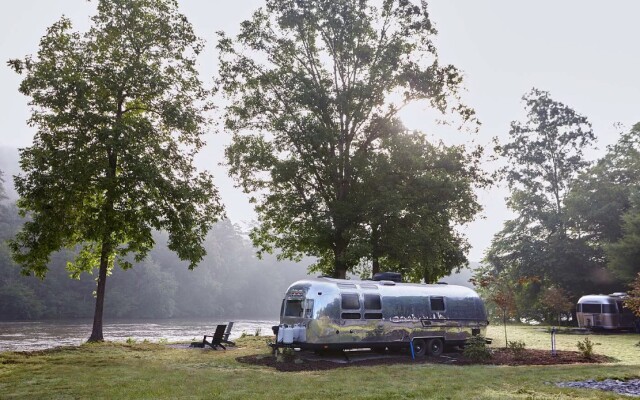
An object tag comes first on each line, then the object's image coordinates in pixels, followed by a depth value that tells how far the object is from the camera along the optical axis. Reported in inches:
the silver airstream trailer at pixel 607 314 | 1392.7
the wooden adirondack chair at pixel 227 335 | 890.1
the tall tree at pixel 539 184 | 1957.4
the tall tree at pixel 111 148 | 870.4
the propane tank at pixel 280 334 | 722.4
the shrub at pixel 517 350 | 721.6
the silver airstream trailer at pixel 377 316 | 711.7
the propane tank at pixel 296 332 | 710.5
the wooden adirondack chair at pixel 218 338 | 838.6
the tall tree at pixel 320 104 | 1115.3
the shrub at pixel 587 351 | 698.6
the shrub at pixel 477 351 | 706.8
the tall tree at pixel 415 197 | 1053.2
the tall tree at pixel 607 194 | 1793.8
